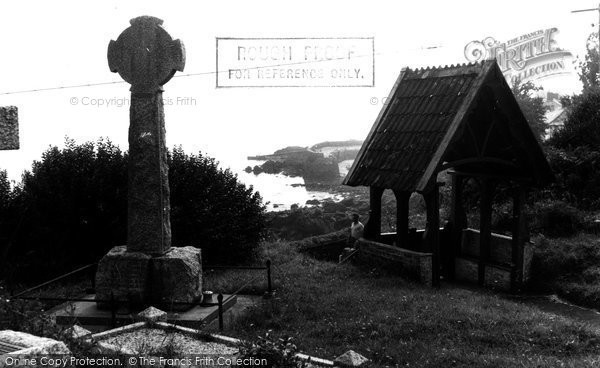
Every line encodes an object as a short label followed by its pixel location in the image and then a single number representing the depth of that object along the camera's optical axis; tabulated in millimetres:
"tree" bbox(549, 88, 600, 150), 22125
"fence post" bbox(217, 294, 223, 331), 9312
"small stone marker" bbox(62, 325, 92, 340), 6199
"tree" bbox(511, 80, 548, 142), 28981
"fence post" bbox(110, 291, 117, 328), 9234
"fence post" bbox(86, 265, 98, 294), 11793
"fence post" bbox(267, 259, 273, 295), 11367
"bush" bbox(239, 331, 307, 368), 6133
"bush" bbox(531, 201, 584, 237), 16578
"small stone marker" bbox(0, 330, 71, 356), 4609
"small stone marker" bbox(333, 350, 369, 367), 7016
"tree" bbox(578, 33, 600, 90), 45000
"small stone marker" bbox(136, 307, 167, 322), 8875
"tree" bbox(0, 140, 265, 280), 16000
